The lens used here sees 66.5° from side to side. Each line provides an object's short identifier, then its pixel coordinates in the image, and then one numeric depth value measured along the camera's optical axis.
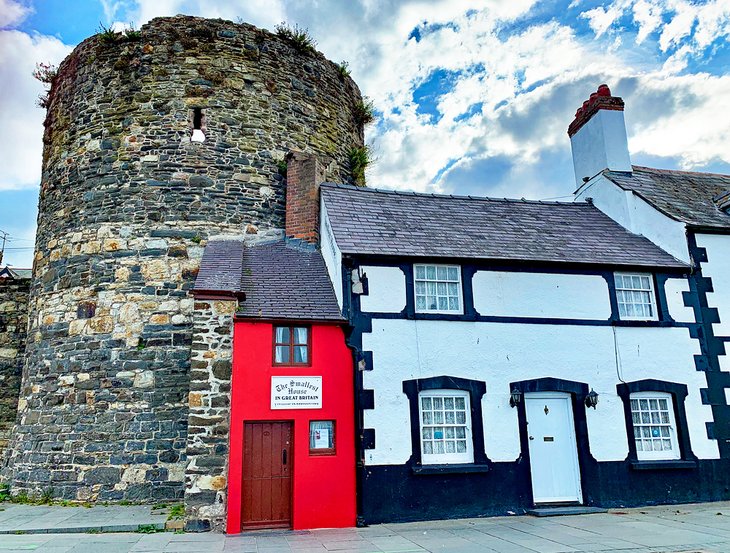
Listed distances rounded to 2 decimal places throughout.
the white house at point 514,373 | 10.24
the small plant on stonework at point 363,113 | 17.09
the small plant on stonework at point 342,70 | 16.66
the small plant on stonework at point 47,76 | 15.97
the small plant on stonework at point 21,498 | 11.80
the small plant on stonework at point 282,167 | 14.45
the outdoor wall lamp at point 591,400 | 11.01
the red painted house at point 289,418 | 9.57
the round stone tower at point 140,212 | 11.96
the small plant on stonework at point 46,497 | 11.59
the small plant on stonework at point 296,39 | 15.43
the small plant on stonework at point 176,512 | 9.76
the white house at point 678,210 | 11.98
